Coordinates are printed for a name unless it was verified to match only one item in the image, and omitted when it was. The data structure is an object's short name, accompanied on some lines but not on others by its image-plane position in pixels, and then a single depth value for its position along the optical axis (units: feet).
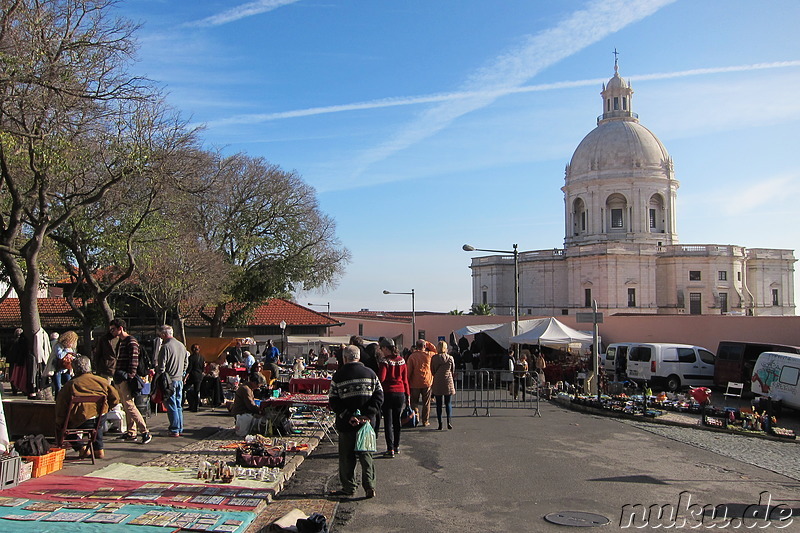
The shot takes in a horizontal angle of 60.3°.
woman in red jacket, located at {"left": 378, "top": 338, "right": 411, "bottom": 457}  32.81
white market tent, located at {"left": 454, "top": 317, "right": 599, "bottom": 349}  81.15
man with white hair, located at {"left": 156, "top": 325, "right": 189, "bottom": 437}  34.60
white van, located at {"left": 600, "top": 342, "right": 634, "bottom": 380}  82.58
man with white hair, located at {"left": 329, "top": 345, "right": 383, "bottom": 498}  24.80
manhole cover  22.16
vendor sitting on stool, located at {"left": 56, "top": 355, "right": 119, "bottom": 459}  28.40
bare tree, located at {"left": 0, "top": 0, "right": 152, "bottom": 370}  33.47
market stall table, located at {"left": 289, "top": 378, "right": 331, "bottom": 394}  45.88
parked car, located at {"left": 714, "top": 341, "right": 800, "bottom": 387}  68.23
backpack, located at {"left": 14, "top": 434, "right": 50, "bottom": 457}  25.81
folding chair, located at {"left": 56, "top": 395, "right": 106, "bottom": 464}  28.01
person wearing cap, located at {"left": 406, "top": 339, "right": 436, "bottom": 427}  40.45
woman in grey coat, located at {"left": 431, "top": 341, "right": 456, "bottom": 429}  40.88
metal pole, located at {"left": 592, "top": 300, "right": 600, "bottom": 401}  61.21
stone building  221.46
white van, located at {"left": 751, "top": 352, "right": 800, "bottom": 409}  51.44
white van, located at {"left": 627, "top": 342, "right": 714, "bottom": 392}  75.77
